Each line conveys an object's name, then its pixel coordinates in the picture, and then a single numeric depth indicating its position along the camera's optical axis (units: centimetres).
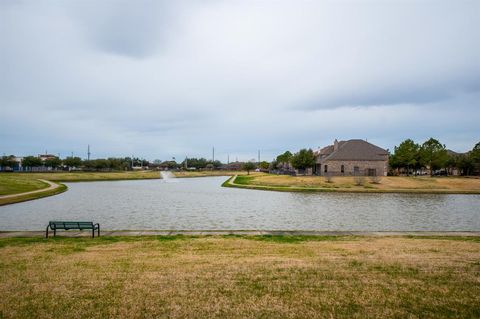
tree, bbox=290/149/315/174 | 8469
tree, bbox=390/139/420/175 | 7988
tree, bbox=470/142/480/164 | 8188
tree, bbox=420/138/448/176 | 8094
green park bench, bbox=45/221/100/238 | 1454
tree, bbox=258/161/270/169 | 17208
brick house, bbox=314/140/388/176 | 7644
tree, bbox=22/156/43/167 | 12950
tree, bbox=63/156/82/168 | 13975
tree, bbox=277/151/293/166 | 13788
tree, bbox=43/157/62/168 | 13225
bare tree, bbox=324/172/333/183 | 5878
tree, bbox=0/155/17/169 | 12275
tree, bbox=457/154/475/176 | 8467
